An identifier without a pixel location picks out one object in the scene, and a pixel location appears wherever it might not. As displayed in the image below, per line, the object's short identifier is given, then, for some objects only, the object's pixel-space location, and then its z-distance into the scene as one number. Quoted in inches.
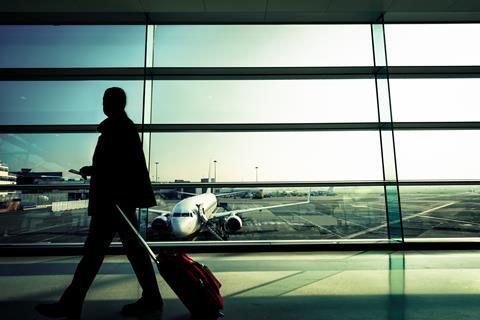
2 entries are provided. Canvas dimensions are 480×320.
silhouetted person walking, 63.9
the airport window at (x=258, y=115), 136.1
